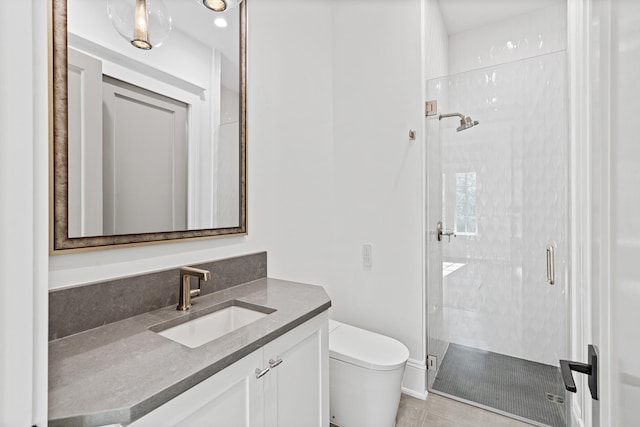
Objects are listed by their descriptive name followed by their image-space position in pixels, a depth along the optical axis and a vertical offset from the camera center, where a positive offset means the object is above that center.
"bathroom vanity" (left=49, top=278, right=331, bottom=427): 0.66 -0.39
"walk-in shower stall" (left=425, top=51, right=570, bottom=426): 2.04 -0.15
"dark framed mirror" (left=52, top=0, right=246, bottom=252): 1.00 +0.36
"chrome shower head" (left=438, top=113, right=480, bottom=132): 2.26 +0.70
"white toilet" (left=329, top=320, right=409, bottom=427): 1.58 -0.91
